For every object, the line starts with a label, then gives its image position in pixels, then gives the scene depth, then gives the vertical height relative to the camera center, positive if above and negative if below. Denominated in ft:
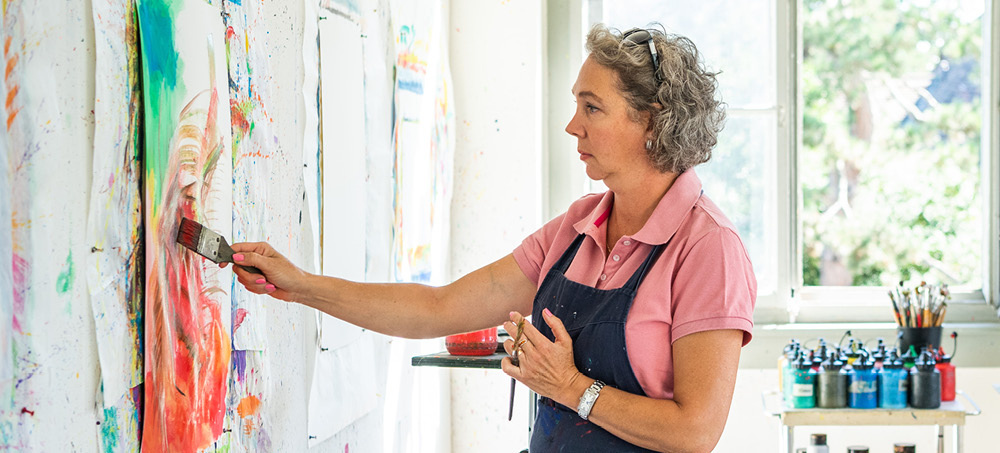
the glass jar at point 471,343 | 7.11 -0.96
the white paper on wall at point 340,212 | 6.42 +0.07
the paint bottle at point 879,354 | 9.47 -1.41
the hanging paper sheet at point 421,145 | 8.38 +0.78
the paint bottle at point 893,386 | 9.14 -1.67
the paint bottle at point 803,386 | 9.10 -1.66
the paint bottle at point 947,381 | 9.46 -1.67
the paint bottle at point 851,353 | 9.52 -1.43
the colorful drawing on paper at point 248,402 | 5.01 -1.05
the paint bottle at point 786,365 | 9.30 -1.50
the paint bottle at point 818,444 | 9.65 -2.39
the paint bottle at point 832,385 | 9.11 -1.66
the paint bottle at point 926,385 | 9.09 -1.65
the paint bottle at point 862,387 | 9.11 -1.67
